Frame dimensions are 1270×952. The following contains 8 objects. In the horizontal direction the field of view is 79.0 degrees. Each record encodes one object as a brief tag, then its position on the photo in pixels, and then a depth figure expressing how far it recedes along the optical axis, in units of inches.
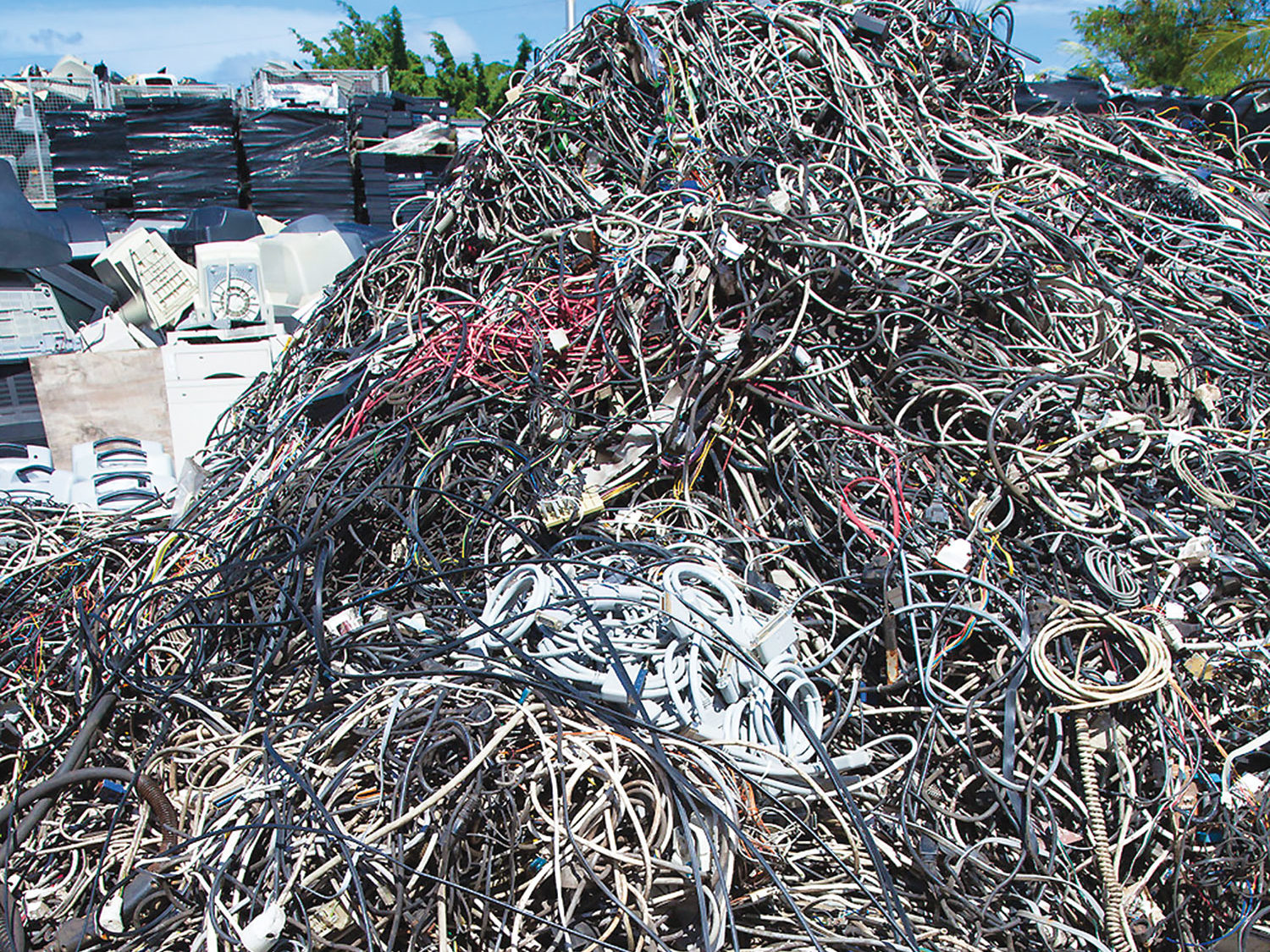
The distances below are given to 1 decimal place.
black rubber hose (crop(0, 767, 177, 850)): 70.3
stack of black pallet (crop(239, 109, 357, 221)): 346.0
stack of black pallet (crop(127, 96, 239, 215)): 330.3
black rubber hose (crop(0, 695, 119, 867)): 71.7
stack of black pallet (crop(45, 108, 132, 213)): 319.3
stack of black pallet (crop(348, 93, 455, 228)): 358.6
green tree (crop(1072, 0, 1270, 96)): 380.2
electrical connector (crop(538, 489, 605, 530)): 87.1
